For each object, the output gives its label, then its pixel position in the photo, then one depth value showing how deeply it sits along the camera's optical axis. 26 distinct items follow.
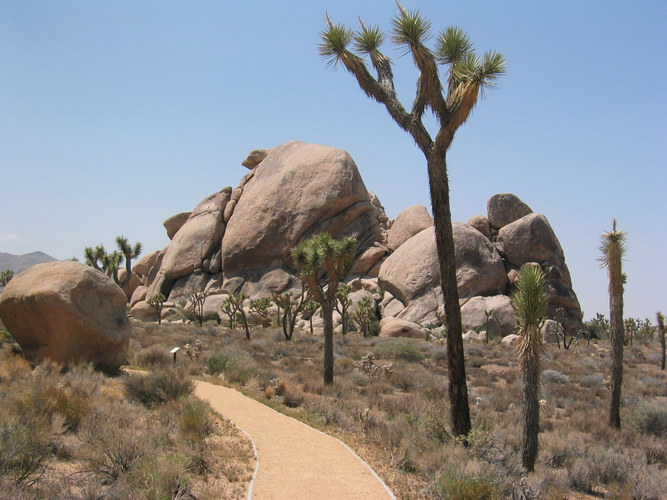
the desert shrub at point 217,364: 17.25
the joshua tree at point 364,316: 36.31
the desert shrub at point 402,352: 24.41
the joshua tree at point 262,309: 37.44
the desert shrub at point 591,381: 20.08
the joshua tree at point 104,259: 42.28
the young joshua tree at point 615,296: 14.06
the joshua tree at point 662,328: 27.22
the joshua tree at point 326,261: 17.25
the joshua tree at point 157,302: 42.78
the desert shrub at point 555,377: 20.34
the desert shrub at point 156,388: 11.24
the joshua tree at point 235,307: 35.31
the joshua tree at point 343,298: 35.80
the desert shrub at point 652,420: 13.59
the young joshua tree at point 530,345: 9.73
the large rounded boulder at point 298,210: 48.16
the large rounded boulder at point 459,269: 41.53
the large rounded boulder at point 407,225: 48.94
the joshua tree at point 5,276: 50.66
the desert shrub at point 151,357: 16.78
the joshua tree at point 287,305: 31.55
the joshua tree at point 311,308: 40.21
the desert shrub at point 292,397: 13.60
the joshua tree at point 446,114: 9.52
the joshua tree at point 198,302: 41.28
